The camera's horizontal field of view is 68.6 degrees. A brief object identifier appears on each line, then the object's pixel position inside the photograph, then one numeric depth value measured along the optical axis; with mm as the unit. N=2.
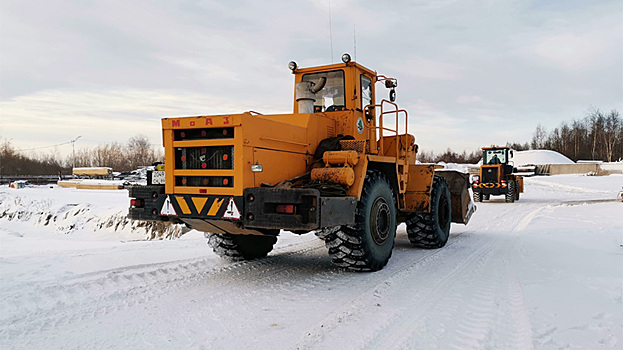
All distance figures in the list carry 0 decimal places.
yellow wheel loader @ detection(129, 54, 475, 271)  5227
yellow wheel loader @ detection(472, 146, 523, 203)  21369
